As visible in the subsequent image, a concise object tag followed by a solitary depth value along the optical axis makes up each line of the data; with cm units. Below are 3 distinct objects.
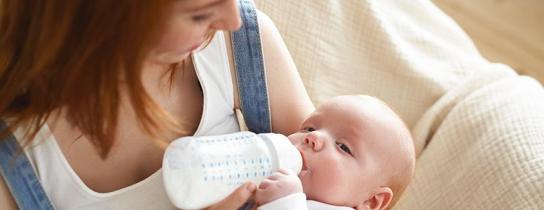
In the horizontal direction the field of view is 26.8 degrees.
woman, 94
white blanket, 132
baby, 113
